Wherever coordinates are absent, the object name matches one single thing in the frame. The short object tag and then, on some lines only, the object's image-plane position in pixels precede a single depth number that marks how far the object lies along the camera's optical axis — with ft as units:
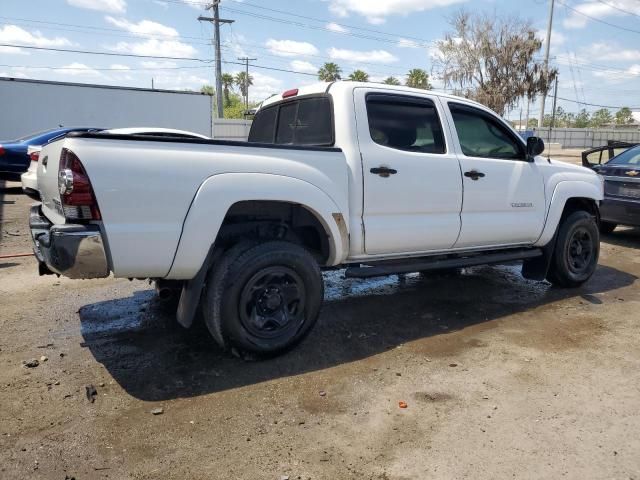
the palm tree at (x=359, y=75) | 180.86
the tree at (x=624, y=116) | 328.29
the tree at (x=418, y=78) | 180.55
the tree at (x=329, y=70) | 216.95
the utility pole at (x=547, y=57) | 123.54
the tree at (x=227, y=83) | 265.13
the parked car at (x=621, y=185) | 25.88
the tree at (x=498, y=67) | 120.98
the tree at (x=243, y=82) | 270.83
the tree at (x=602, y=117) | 352.63
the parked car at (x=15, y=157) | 37.04
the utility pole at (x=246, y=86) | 261.73
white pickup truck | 10.19
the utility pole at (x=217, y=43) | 118.21
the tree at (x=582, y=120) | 327.14
